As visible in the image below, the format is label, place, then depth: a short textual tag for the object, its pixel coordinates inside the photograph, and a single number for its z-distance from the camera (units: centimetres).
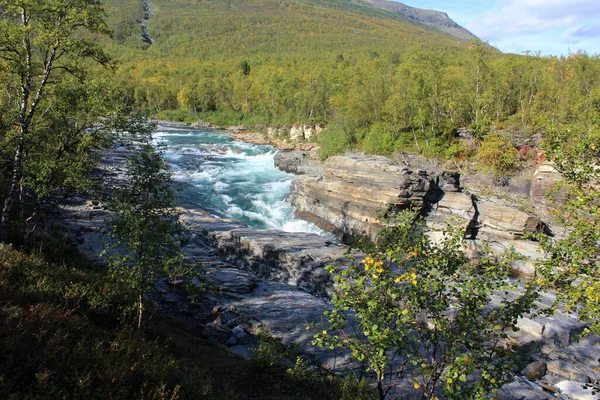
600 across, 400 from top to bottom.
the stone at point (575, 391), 1280
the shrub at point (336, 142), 4647
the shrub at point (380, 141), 4270
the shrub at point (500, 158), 3145
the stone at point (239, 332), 1444
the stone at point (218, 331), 1422
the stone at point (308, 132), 6406
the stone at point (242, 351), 1296
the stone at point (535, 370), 1405
